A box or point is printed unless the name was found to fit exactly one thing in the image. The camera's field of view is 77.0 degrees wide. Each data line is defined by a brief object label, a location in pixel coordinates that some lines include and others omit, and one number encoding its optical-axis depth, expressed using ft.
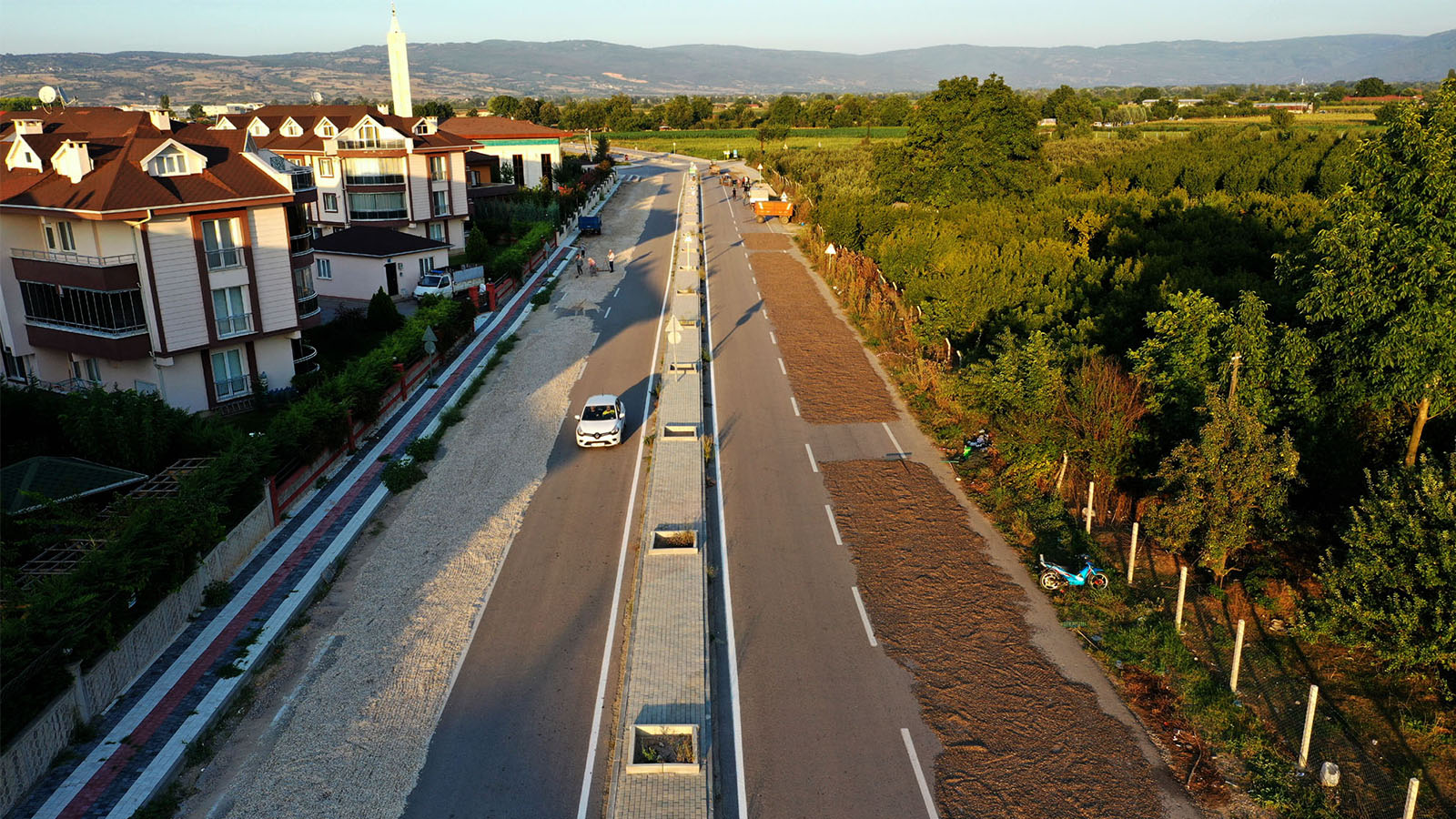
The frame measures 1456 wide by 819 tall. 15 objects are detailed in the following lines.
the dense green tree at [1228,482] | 58.13
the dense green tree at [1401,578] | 46.42
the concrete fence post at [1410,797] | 39.88
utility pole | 62.76
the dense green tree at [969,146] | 205.26
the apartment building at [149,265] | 94.53
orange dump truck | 264.52
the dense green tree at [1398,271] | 57.41
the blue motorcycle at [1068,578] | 63.57
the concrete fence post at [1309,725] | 45.41
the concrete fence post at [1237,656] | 51.37
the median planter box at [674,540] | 67.21
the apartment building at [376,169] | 174.70
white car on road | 91.20
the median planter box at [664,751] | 43.83
